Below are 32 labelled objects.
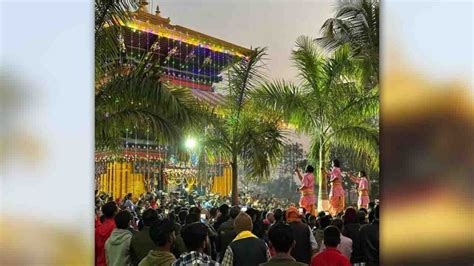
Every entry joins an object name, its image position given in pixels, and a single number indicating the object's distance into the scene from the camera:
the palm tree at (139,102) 6.23
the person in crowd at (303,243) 4.71
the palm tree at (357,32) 8.55
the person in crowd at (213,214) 6.83
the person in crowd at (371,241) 4.48
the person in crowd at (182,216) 5.49
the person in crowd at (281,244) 3.03
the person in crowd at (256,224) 5.24
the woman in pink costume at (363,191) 11.18
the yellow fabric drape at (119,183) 14.44
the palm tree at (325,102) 10.96
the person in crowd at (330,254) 3.44
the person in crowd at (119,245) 3.93
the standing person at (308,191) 9.94
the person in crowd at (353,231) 4.85
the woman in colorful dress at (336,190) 10.38
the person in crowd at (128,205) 9.15
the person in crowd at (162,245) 3.15
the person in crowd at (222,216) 5.74
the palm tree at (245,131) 10.62
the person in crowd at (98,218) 4.71
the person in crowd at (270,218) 5.92
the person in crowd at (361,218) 5.49
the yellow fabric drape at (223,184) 16.09
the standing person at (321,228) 5.10
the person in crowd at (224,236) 4.80
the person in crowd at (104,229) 4.26
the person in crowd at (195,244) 2.83
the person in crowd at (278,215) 5.37
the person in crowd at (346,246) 4.58
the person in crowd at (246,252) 3.67
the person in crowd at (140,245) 3.83
